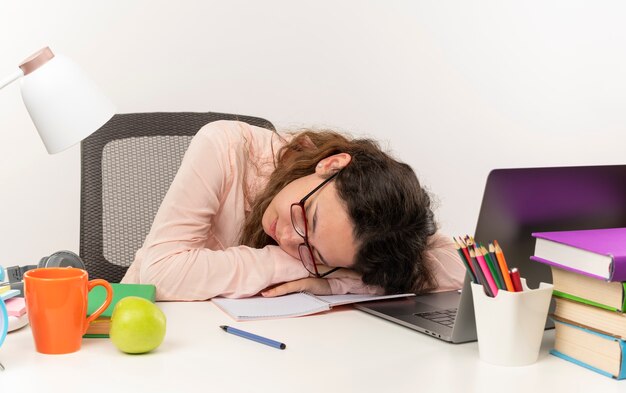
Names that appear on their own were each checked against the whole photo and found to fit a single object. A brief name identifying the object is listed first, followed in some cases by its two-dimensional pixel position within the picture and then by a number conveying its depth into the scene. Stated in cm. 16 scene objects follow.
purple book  100
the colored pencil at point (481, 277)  104
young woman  142
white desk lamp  101
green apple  104
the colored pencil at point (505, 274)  104
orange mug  102
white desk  96
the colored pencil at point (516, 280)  104
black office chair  186
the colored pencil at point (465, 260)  105
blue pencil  111
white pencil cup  104
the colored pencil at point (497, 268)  104
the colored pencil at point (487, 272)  104
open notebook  128
